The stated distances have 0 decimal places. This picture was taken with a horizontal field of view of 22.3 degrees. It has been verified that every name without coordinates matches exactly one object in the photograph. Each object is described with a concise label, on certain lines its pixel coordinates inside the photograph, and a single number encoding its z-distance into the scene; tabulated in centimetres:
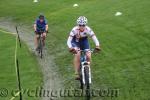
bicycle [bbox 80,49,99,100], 1681
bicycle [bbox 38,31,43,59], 2653
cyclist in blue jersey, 2708
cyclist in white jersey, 1781
